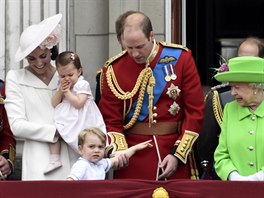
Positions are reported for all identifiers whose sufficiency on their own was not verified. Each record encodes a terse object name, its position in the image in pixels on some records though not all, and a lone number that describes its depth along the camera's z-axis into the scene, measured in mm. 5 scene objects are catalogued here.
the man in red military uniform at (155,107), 17328
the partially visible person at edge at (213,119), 17344
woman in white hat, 17266
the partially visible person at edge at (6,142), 17936
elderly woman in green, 16266
